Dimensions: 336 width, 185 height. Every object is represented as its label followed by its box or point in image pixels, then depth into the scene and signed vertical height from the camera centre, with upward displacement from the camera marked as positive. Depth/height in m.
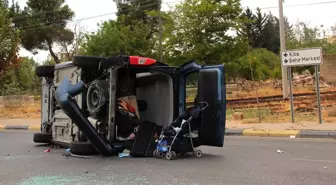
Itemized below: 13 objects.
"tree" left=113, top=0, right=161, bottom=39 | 42.52 +10.04
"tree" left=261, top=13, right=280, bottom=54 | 67.31 +10.86
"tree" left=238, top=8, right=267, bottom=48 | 67.05 +12.02
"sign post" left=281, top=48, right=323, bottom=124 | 13.38 +1.59
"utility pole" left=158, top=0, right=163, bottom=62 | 30.17 +5.06
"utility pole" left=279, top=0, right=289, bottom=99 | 21.44 +3.25
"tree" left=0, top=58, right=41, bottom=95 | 39.66 +3.06
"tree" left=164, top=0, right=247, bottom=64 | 29.70 +5.33
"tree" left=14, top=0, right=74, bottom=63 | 43.34 +9.04
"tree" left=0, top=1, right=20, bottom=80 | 23.80 +3.69
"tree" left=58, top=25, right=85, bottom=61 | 45.81 +7.27
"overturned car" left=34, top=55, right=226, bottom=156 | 7.85 +0.12
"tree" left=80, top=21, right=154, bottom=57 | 31.33 +4.92
